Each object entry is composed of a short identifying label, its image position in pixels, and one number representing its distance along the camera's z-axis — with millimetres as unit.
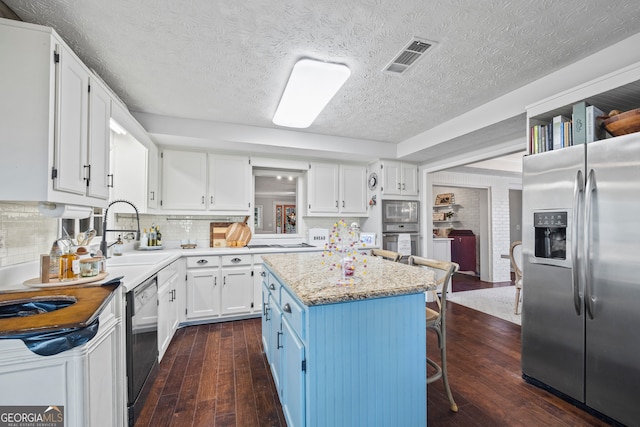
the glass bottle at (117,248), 2701
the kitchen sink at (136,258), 2488
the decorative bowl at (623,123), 1603
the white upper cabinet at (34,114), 1263
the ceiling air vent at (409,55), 1793
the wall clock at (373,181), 4209
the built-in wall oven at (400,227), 4156
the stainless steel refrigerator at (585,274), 1575
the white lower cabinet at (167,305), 2297
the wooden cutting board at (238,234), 3783
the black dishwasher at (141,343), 1598
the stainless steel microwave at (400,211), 4152
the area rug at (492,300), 3618
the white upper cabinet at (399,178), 4137
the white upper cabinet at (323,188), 4098
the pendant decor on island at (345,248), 1506
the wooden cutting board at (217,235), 3764
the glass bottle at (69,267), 1563
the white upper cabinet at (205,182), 3408
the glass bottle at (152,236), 3316
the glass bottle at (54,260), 1581
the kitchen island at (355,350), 1244
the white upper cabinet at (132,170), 2787
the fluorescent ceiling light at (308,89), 1952
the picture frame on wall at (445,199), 7188
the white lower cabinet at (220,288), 3162
